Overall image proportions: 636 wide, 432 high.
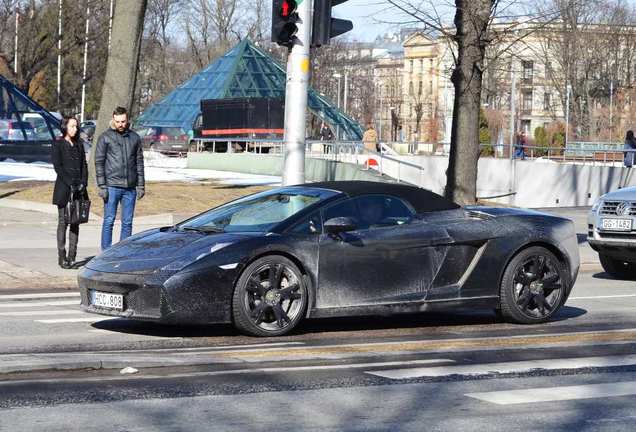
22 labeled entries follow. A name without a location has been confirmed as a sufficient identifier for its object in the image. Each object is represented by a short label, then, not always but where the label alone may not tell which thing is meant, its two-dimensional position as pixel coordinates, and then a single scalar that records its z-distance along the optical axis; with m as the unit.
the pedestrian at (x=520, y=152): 39.75
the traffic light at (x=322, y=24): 15.63
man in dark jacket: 15.54
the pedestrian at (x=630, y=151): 40.38
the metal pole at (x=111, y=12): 65.51
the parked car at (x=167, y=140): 62.34
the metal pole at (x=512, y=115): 58.83
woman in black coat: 16.09
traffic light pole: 15.70
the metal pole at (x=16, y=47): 66.47
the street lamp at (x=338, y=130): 62.35
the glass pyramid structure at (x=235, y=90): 62.97
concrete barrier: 35.94
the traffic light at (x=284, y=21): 15.43
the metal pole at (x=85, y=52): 66.25
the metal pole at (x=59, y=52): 65.62
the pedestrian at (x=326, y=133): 63.18
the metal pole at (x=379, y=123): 114.62
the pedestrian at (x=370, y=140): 39.62
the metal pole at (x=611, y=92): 88.32
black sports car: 10.31
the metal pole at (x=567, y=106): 86.44
